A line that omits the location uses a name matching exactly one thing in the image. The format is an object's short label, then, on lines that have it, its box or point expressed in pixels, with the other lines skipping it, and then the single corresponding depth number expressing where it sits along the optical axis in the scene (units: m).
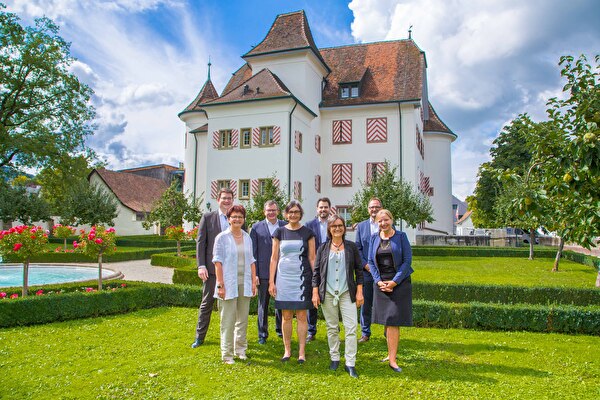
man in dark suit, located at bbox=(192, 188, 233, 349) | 6.39
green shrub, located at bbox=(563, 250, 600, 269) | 18.00
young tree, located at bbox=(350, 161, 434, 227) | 21.86
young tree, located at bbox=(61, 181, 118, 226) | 28.70
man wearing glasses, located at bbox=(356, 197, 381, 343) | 6.83
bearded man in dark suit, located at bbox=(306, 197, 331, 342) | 6.77
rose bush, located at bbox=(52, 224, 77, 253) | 23.20
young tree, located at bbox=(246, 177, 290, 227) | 20.28
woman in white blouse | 5.74
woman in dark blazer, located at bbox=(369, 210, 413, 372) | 5.52
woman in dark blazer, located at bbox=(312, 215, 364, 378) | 5.38
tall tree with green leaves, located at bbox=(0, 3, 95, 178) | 29.20
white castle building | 25.95
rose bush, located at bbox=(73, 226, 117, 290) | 10.16
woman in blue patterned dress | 5.66
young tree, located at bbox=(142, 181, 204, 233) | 23.09
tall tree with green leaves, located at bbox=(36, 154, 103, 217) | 31.64
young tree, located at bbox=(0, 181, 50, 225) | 32.00
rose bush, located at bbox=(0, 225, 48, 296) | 9.12
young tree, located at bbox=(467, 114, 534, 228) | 38.84
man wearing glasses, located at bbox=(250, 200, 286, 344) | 6.58
